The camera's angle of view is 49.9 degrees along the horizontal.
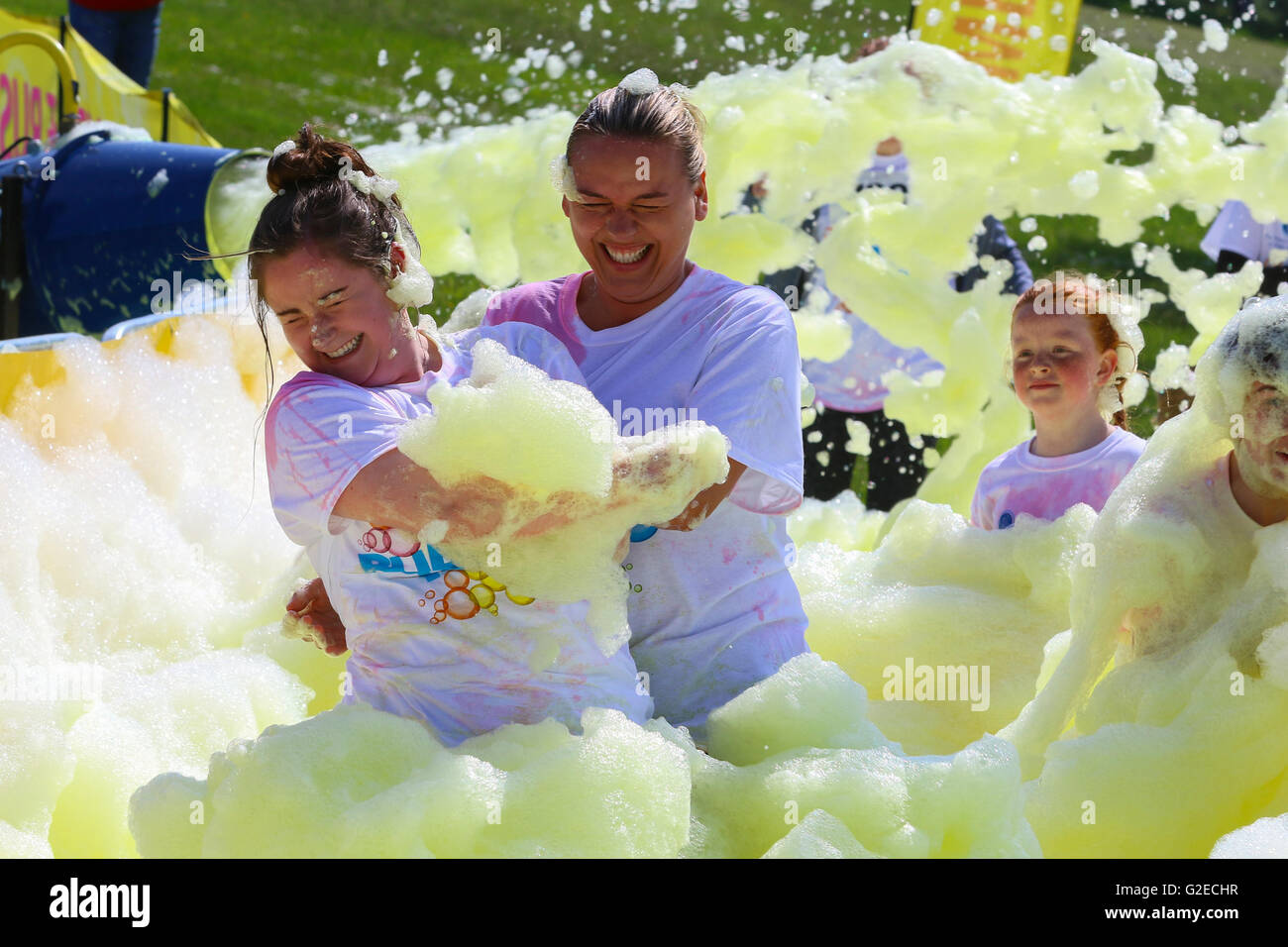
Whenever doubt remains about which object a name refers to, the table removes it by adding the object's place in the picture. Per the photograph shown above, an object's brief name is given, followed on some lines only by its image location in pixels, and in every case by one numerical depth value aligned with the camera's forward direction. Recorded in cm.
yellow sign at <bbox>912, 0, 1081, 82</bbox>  498
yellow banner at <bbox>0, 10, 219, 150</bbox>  500
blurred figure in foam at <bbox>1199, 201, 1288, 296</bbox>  448
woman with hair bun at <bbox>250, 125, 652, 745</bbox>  174
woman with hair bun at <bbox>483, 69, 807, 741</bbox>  202
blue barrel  405
